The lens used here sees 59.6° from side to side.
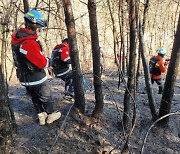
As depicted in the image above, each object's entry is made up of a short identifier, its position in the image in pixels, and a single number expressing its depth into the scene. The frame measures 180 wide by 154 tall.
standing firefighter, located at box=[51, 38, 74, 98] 3.55
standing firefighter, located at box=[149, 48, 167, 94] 4.98
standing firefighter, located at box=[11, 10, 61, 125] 2.62
